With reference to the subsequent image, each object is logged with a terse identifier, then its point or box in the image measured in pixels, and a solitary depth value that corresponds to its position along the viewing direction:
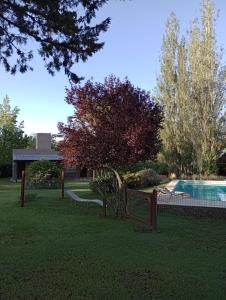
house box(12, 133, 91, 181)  24.90
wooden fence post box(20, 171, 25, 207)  8.95
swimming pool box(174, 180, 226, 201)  11.43
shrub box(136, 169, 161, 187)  14.30
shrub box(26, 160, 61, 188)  14.85
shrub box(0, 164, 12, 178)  27.13
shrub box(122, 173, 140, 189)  13.88
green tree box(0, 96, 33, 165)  28.37
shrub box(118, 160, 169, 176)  18.96
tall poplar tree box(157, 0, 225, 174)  16.98
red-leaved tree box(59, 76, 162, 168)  9.58
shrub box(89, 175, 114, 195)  8.29
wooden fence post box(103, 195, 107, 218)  7.77
